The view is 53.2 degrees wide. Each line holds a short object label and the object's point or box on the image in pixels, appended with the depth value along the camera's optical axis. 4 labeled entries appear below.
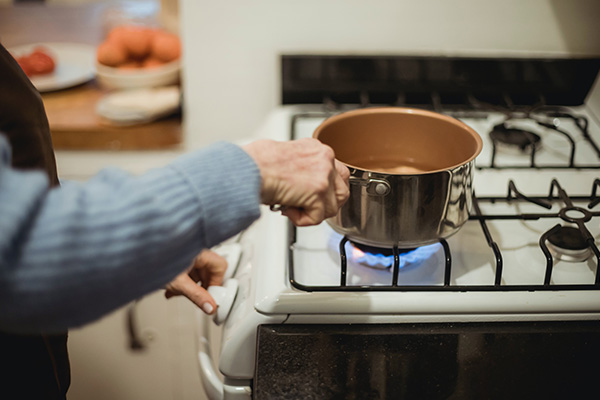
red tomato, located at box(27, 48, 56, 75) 1.30
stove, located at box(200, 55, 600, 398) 0.60
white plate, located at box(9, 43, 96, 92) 1.31
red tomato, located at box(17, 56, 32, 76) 1.30
